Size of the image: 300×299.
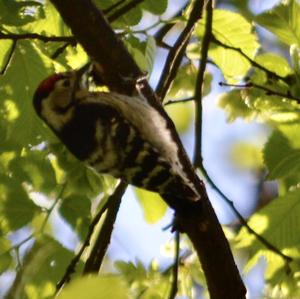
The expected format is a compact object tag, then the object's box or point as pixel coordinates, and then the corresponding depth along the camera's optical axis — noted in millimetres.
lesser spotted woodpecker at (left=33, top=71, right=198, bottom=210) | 5070
